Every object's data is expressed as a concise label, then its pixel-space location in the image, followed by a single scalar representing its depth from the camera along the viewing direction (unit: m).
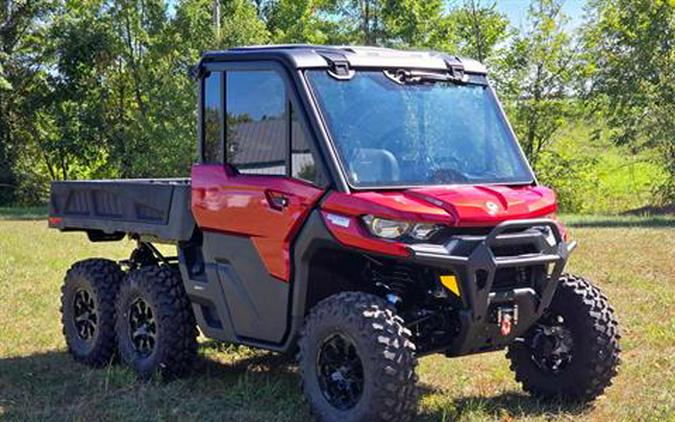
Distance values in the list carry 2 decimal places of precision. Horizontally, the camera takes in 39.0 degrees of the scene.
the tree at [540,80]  36.06
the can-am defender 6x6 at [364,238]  5.13
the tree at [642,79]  28.25
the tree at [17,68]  33.50
